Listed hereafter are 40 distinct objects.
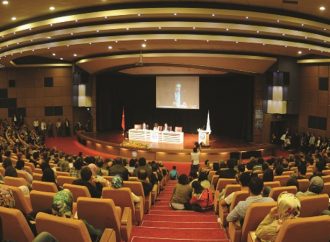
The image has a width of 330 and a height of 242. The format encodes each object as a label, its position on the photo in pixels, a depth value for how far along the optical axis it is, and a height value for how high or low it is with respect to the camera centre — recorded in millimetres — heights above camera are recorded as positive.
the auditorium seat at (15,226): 2971 -916
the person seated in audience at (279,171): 7277 -1107
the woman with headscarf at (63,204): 3164 -774
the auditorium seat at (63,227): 2834 -879
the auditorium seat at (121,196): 4859 -1083
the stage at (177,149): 16188 -1598
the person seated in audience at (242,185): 5000 -983
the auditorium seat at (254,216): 3711 -1022
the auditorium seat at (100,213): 3723 -1010
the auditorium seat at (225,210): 5371 -1384
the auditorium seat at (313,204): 3954 -968
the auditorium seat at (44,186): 4871 -968
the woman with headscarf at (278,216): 2936 -843
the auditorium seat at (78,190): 4480 -930
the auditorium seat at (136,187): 5937 -1168
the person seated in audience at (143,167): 8030 -1198
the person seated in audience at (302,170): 7301 -1094
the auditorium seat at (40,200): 4094 -963
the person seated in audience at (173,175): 12185 -2003
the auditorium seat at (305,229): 2857 -892
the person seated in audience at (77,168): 6810 -1014
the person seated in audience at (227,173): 7398 -1179
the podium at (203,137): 17512 -1129
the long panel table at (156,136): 18186 -1151
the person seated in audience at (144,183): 6403 -1211
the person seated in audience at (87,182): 4824 -901
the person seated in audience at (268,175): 5883 -961
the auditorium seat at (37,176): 6687 -1150
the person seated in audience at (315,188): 4742 -936
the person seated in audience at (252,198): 4102 -924
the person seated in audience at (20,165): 6983 -984
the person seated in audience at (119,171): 6730 -1097
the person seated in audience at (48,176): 5414 -915
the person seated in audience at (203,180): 6906 -1252
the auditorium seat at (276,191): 4750 -982
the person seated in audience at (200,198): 6848 -1557
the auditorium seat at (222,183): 6623 -1228
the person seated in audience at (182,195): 6941 -1504
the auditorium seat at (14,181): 5398 -998
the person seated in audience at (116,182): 4996 -922
